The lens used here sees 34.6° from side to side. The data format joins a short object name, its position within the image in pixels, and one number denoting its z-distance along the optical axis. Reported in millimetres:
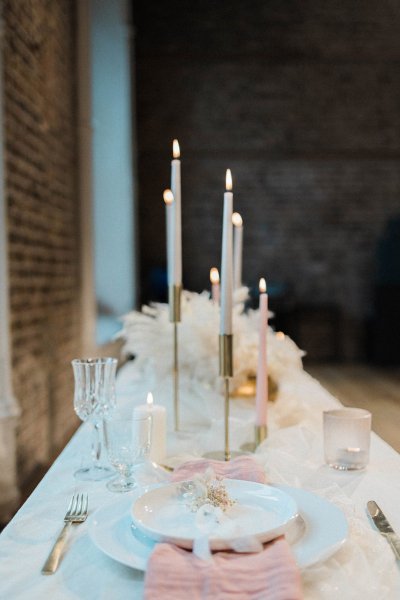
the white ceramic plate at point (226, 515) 632
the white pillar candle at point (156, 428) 1052
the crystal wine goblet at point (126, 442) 916
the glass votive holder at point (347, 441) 1033
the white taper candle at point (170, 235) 1277
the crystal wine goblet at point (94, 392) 1100
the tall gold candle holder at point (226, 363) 1052
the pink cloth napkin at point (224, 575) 554
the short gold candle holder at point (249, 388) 1470
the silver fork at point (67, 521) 671
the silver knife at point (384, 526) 708
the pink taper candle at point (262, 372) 1088
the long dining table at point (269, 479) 629
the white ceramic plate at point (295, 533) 647
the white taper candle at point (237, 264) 1726
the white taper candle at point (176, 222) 1221
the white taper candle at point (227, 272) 998
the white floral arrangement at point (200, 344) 1467
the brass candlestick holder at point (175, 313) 1299
